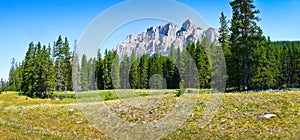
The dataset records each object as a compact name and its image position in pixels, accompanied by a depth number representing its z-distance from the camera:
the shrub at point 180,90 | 32.01
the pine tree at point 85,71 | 87.89
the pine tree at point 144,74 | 98.04
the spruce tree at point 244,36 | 47.09
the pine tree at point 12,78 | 134.88
